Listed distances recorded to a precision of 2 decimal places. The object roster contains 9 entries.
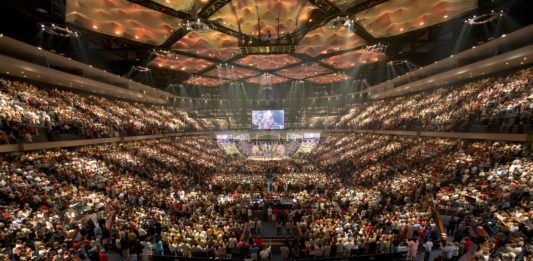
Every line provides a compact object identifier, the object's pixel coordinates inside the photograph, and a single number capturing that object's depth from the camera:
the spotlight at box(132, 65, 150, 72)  30.11
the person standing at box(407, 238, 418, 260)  10.19
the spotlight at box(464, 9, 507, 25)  16.64
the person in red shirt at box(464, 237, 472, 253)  10.27
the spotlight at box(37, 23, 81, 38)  17.27
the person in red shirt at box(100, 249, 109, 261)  9.73
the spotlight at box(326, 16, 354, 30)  18.11
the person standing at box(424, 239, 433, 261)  10.19
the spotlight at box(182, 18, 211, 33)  18.00
